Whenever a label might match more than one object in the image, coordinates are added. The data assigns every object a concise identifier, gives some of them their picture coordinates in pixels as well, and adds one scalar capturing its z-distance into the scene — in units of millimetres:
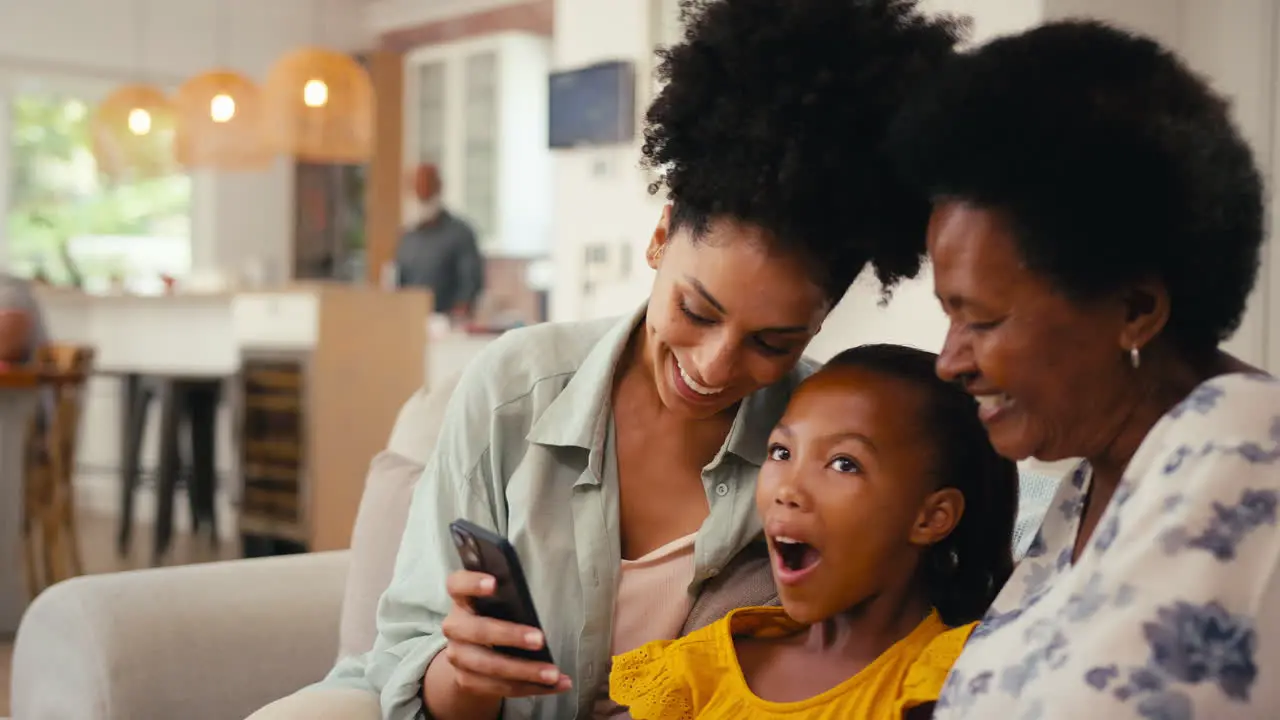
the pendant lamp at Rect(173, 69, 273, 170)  5762
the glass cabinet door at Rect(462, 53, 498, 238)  8125
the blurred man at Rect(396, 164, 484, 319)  7000
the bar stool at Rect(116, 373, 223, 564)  5633
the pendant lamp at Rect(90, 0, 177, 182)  5992
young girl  1210
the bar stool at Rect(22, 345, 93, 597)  4426
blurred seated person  4273
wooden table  4251
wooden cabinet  5188
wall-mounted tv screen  4527
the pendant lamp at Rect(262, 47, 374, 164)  5418
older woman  787
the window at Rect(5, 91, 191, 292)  7754
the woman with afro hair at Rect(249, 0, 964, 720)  1244
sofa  1723
